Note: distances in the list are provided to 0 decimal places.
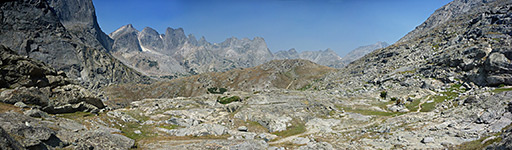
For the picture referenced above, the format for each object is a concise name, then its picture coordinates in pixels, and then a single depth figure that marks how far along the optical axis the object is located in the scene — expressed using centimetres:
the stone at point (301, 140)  3259
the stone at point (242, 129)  4347
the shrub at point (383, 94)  6304
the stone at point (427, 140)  2645
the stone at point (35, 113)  2514
